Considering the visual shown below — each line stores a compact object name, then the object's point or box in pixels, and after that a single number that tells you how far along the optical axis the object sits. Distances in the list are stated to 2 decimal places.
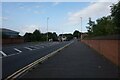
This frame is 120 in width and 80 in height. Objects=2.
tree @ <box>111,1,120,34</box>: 6.47
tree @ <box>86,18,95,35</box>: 23.17
